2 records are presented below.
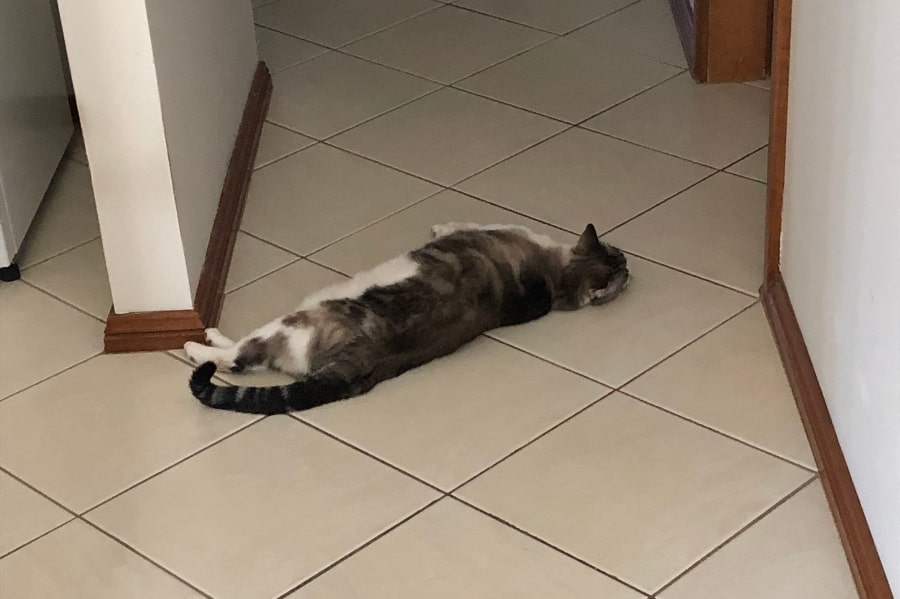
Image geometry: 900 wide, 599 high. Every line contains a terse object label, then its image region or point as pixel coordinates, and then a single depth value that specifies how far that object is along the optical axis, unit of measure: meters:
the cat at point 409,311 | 2.07
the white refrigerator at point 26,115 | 2.48
